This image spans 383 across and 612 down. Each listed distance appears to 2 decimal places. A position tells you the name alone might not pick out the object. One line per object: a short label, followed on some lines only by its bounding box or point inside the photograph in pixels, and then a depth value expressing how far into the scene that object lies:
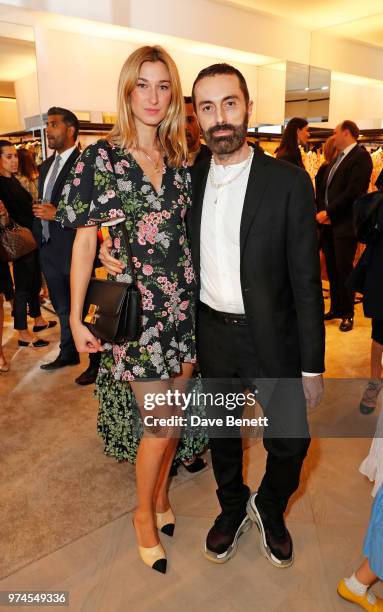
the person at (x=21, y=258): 3.88
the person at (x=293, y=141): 4.52
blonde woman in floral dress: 1.48
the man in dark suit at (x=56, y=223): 3.26
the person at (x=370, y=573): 1.46
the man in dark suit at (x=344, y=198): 4.32
